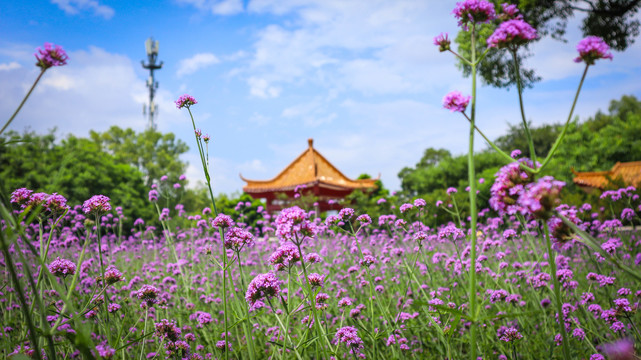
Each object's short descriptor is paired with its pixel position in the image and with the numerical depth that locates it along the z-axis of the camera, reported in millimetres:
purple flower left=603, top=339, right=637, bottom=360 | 856
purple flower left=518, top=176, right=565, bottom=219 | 1226
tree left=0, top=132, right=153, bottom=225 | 20312
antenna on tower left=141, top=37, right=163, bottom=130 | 44125
